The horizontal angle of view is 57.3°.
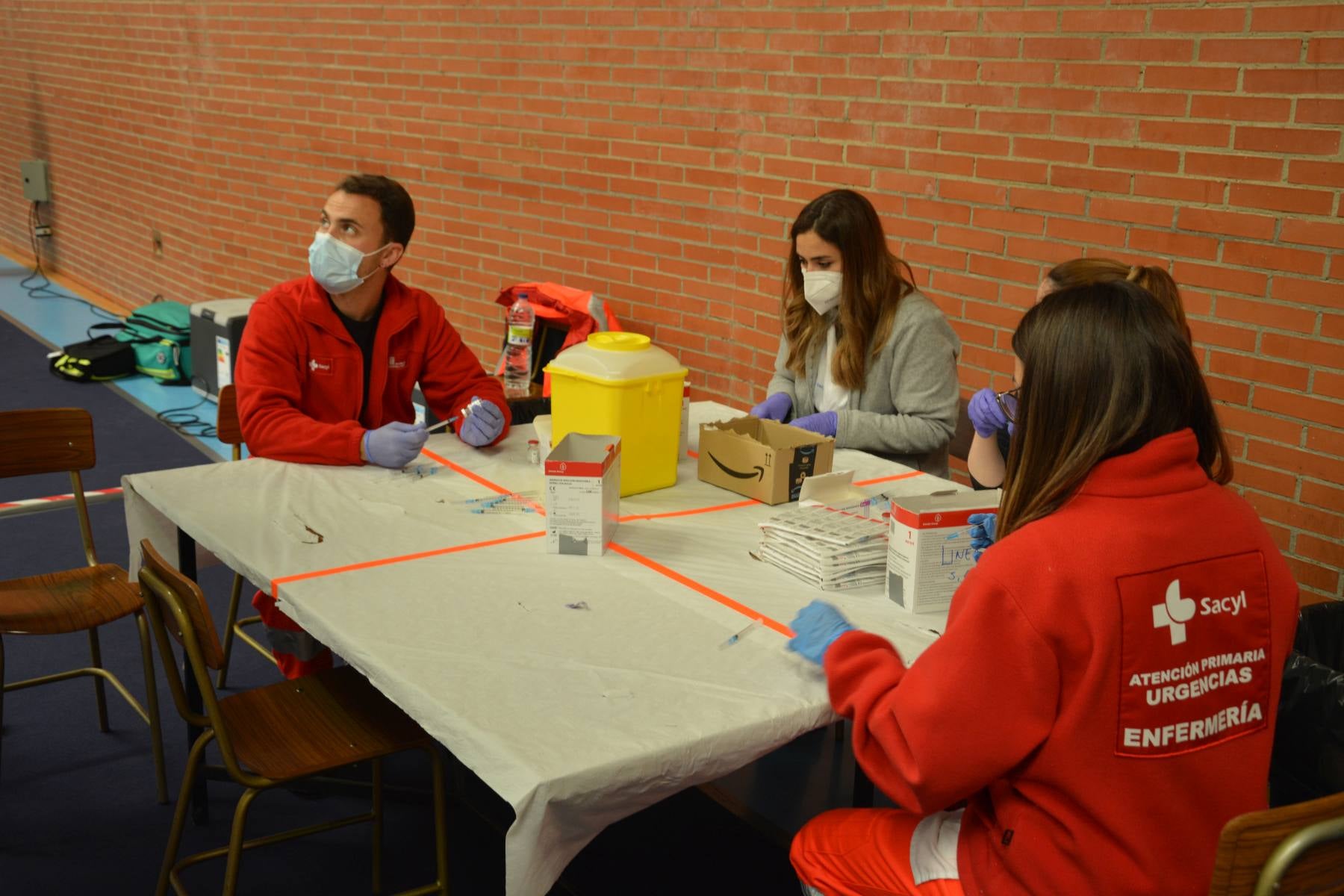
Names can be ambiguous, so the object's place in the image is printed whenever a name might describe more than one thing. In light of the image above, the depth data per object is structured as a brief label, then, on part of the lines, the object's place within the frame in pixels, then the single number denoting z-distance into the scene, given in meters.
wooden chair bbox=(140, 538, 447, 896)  2.00
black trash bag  1.88
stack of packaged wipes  2.14
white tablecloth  1.59
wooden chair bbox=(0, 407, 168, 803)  2.73
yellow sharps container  2.57
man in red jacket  2.78
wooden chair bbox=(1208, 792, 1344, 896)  1.28
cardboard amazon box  2.60
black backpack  6.66
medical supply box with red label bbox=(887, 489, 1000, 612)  2.03
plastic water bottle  4.71
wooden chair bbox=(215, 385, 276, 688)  3.24
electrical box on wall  9.46
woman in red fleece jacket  1.38
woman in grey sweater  3.08
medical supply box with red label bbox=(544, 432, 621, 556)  2.21
